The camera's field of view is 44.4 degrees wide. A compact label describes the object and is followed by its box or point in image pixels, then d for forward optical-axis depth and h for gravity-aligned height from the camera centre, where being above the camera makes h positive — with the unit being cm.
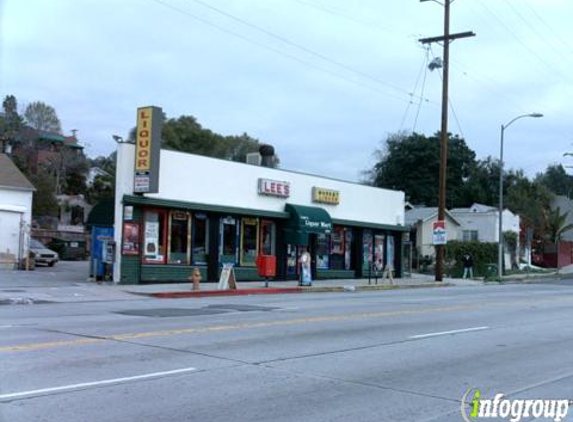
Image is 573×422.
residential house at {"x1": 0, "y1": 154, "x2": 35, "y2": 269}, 3219 +222
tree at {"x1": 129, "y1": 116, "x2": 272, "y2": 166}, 6588 +1243
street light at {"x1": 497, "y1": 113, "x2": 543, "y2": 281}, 4322 +281
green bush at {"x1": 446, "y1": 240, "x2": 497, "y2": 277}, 4700 +121
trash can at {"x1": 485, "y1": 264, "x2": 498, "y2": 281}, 4716 +19
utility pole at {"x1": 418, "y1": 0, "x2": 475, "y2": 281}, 3619 +993
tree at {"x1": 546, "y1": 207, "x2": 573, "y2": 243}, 6421 +436
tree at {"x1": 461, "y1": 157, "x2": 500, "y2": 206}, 8488 +1052
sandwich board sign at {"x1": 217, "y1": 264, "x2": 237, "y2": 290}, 2487 -43
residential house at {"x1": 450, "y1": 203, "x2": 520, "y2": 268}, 5712 +398
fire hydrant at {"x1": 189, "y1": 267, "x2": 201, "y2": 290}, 2405 -41
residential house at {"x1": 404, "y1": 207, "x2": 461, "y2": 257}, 5356 +321
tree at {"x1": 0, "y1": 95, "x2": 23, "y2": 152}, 7381 +1557
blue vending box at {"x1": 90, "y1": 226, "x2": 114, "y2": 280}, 2586 +37
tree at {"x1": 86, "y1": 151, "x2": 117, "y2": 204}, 7062 +789
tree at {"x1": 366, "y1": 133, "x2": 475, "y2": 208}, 8112 +1246
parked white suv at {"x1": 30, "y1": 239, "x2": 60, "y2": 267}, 3472 +37
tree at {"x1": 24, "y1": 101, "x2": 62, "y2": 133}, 8968 +1892
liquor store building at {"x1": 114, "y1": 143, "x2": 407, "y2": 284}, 2588 +199
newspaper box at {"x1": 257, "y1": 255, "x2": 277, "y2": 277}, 2664 +10
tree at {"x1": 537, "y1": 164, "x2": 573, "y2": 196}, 14088 +1934
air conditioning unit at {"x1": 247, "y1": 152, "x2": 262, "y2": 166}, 3341 +515
